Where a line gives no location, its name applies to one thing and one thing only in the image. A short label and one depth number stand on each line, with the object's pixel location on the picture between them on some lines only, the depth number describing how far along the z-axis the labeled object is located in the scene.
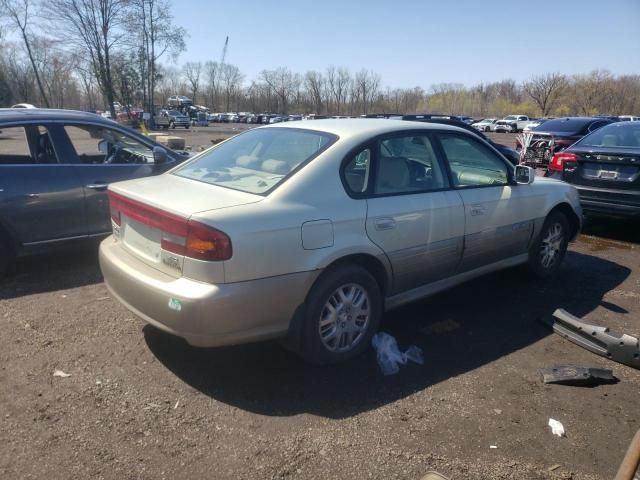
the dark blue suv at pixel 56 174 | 4.75
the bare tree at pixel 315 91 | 97.29
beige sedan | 2.82
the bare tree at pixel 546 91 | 83.08
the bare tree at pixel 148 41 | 44.76
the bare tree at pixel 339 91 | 101.46
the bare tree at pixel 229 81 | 102.31
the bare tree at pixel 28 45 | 46.34
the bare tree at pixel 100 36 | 41.78
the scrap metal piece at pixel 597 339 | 3.50
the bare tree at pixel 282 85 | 97.62
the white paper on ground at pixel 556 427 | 2.78
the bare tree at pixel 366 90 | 101.06
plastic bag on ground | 3.41
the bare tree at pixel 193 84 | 100.73
